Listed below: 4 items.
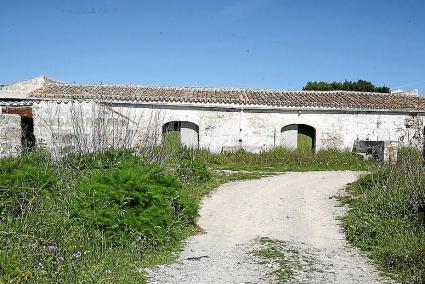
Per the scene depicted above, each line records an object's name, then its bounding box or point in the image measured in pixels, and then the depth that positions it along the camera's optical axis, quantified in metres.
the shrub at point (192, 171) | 12.17
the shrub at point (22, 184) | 6.49
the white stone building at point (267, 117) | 22.12
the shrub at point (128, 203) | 6.32
